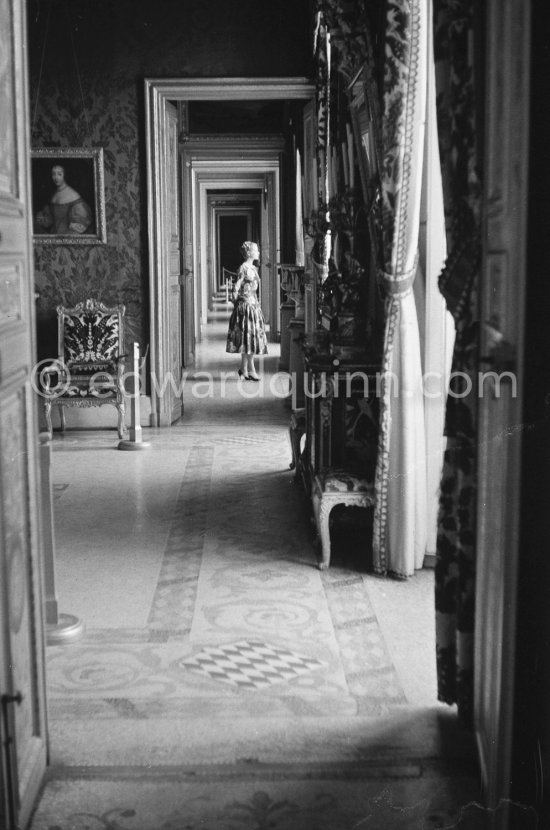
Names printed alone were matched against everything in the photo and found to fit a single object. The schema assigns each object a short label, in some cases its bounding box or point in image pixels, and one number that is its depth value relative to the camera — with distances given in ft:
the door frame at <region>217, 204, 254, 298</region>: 85.20
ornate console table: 15.30
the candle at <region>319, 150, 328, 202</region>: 19.77
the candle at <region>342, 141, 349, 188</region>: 17.44
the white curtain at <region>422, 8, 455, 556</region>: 14.46
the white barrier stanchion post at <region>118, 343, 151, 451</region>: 24.31
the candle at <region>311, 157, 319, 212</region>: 25.89
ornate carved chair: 25.36
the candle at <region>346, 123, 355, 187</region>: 16.81
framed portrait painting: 26.30
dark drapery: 8.27
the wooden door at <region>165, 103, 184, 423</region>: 27.17
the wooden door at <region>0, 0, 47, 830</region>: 7.29
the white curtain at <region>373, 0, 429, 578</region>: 13.34
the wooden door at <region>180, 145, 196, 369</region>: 36.17
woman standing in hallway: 34.09
